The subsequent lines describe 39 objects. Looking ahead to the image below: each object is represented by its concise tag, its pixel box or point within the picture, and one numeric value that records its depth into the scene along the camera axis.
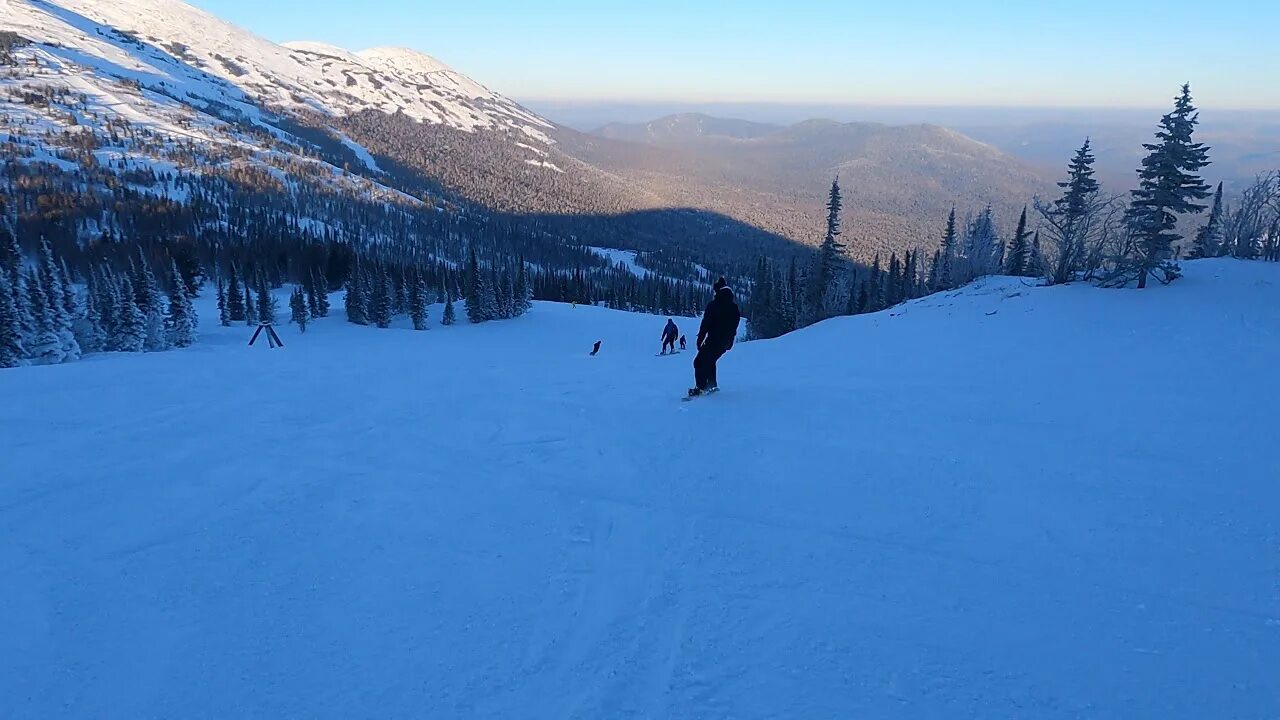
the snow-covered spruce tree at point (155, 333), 40.53
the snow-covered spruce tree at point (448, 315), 61.97
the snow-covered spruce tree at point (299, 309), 57.62
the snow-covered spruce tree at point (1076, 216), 28.89
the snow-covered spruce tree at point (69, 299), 40.22
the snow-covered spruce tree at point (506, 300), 61.34
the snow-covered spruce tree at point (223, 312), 59.72
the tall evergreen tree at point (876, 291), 64.69
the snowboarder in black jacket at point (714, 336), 10.66
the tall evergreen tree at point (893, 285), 66.64
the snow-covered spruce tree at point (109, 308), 39.50
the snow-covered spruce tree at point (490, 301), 60.53
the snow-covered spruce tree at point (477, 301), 60.53
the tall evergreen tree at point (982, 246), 75.06
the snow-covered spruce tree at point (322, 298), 66.69
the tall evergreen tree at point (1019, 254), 55.72
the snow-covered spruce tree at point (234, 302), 60.22
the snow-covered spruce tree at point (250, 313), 61.78
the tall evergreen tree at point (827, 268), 55.31
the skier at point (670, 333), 26.22
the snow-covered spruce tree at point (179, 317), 45.00
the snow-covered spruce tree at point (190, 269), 76.12
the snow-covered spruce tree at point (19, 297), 31.89
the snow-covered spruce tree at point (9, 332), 30.86
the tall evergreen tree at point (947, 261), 64.62
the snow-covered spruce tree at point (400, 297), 62.47
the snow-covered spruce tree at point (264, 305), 61.97
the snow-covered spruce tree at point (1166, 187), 24.88
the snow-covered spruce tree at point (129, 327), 38.72
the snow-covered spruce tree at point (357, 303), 61.03
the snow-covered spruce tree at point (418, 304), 58.53
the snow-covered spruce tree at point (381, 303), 59.72
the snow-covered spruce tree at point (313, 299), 64.88
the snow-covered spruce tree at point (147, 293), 41.50
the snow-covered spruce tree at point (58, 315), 34.22
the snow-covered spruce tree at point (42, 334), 32.44
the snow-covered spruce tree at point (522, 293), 62.39
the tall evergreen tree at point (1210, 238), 46.25
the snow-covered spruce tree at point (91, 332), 40.03
